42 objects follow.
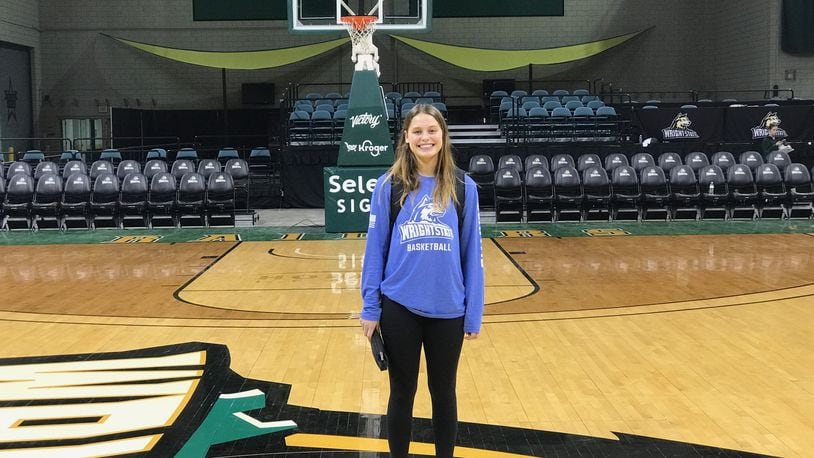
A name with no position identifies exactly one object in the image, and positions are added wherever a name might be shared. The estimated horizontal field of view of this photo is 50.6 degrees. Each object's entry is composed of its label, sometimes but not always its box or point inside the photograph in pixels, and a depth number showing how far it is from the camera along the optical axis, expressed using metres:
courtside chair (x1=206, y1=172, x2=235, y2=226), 13.70
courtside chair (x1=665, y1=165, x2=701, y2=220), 13.73
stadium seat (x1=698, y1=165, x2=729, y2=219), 13.76
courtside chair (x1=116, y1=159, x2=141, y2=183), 14.39
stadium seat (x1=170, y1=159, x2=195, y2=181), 14.64
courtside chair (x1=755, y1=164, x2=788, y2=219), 13.73
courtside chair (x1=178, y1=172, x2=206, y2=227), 13.63
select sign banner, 11.59
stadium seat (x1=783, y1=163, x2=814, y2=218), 13.76
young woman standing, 3.28
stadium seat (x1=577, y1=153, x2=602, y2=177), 14.38
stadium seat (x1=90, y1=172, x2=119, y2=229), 13.48
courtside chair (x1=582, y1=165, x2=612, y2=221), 13.62
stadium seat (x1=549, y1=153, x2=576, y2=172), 14.41
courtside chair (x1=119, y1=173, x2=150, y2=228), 13.50
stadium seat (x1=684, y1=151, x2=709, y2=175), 14.64
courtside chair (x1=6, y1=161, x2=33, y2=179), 14.11
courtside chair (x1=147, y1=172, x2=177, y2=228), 13.52
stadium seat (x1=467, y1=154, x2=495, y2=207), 14.73
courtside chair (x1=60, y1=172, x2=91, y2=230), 13.44
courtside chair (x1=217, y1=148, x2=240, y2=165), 17.75
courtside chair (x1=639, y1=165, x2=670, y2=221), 13.72
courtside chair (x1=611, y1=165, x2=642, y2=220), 13.68
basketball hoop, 12.36
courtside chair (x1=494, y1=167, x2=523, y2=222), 13.55
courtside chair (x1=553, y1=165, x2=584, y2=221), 13.62
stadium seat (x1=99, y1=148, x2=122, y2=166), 17.30
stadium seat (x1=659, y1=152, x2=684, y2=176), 14.66
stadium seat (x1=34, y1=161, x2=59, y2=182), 13.81
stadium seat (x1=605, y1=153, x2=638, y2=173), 14.35
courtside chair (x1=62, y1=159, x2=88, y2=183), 13.91
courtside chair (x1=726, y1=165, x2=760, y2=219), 13.75
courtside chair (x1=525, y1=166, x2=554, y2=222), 13.59
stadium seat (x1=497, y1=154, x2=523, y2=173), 14.20
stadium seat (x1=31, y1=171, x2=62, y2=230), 13.41
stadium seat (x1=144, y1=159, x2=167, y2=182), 14.26
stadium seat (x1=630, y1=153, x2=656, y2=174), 14.47
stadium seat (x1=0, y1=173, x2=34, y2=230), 13.34
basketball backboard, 12.80
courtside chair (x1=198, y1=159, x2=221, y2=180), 14.41
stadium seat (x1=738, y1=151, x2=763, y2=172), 14.41
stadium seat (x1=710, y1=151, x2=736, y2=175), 14.51
